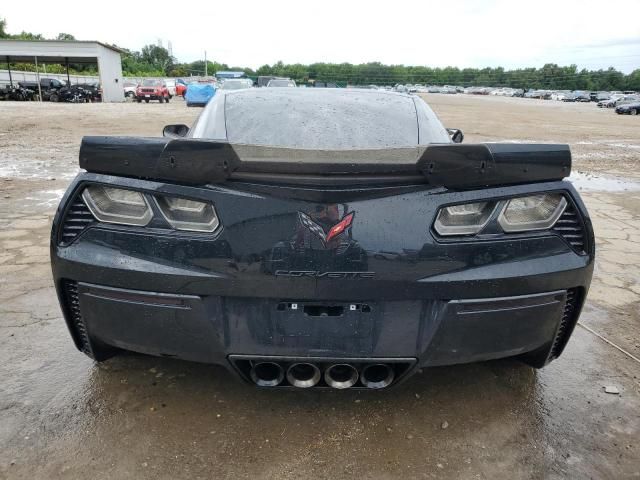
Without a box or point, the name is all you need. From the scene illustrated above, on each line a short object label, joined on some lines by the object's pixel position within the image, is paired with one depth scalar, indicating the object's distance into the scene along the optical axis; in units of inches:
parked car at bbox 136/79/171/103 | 1246.3
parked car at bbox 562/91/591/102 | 2559.1
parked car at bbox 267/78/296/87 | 759.1
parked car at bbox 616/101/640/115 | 1261.1
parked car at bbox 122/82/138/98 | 1530.8
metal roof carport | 1267.2
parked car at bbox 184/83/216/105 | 1020.5
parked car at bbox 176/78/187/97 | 1701.5
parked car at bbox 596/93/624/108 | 1776.6
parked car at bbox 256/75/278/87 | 1118.1
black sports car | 62.4
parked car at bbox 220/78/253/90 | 832.3
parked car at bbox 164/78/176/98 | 1748.3
